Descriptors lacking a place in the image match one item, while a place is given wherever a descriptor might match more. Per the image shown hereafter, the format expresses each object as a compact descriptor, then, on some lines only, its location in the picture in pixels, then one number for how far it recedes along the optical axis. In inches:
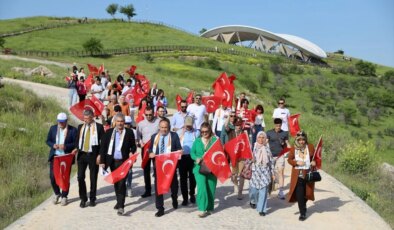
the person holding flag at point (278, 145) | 402.9
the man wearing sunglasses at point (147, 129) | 381.4
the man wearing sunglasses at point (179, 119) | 432.8
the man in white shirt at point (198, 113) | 473.7
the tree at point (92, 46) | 2797.7
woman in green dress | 343.0
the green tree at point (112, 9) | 4835.6
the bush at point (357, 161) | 617.6
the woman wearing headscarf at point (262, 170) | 354.9
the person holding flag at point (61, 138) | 355.9
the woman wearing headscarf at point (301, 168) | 347.6
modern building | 4589.1
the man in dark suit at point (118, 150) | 343.9
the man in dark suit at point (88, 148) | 354.3
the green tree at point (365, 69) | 3528.5
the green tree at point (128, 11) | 4699.8
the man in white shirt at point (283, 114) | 499.8
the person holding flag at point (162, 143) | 343.3
